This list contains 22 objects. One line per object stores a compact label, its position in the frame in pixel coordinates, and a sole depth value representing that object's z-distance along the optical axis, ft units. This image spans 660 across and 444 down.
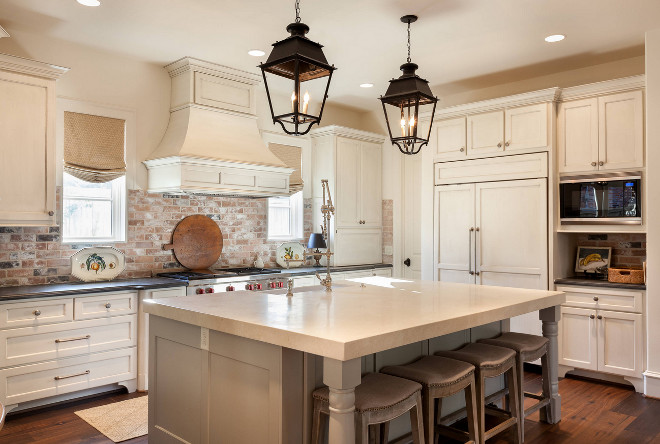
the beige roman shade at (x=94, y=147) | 14.42
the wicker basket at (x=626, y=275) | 14.67
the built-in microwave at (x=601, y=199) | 14.61
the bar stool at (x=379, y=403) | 7.39
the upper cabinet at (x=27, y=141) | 12.32
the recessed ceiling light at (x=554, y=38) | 13.96
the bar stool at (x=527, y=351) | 10.80
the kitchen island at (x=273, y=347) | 6.77
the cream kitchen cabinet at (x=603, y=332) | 14.34
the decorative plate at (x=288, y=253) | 19.20
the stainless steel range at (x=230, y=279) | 15.01
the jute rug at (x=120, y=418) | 11.20
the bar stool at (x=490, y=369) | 9.62
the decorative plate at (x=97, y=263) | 14.25
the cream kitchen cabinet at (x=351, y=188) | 20.25
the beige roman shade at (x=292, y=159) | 19.68
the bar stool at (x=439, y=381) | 8.60
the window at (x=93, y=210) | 14.62
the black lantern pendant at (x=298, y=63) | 7.89
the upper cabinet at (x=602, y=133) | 14.62
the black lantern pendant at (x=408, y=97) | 10.05
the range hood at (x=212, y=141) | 15.21
